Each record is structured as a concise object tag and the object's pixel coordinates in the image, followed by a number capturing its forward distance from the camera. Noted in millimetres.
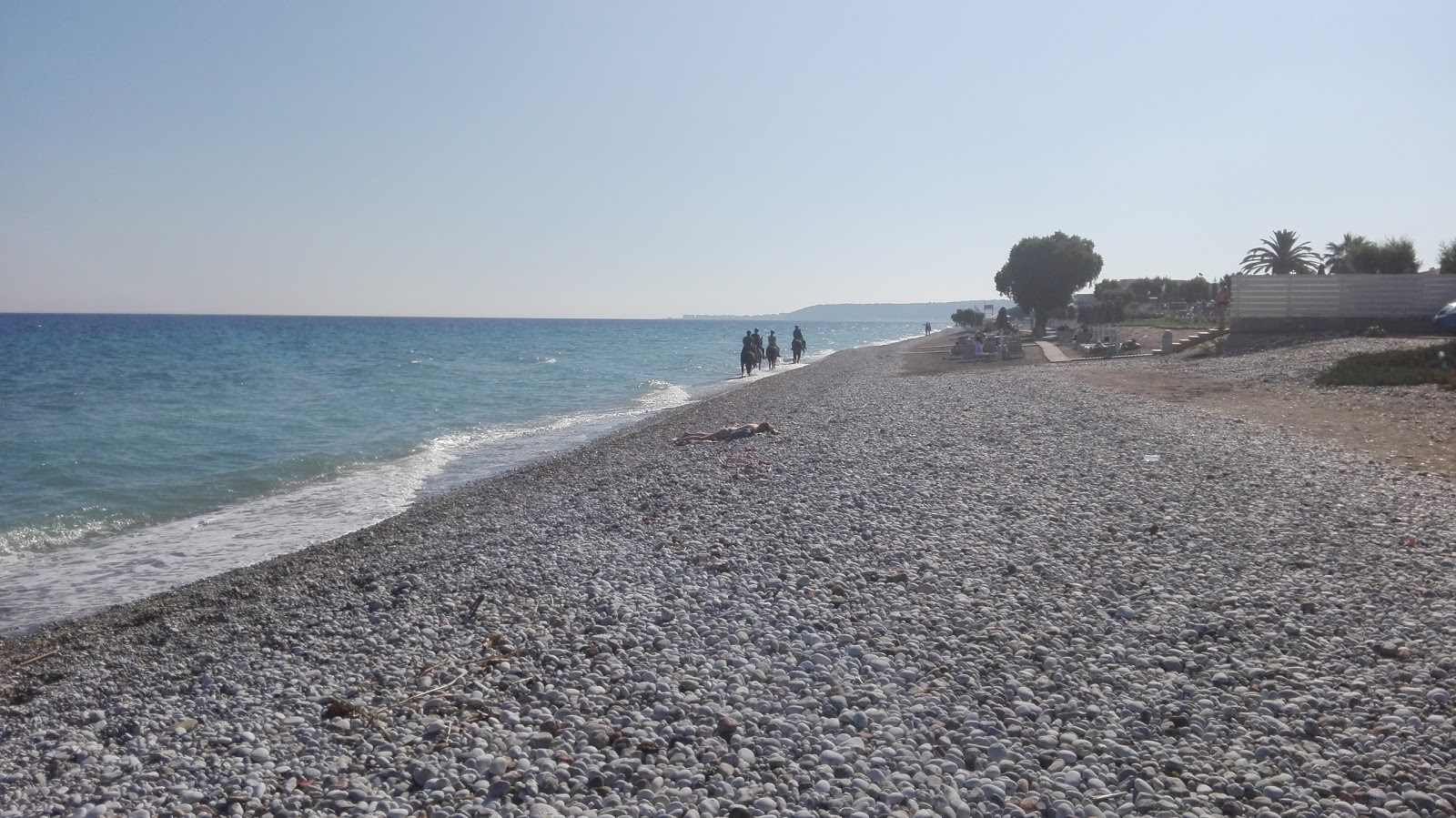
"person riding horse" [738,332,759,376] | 44275
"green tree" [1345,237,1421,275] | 40750
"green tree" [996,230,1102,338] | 58594
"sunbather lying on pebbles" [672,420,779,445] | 18672
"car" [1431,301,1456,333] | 27406
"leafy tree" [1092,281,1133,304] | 66000
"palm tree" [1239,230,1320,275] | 63250
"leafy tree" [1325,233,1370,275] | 55562
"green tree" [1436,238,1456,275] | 35312
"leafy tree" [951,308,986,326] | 96731
